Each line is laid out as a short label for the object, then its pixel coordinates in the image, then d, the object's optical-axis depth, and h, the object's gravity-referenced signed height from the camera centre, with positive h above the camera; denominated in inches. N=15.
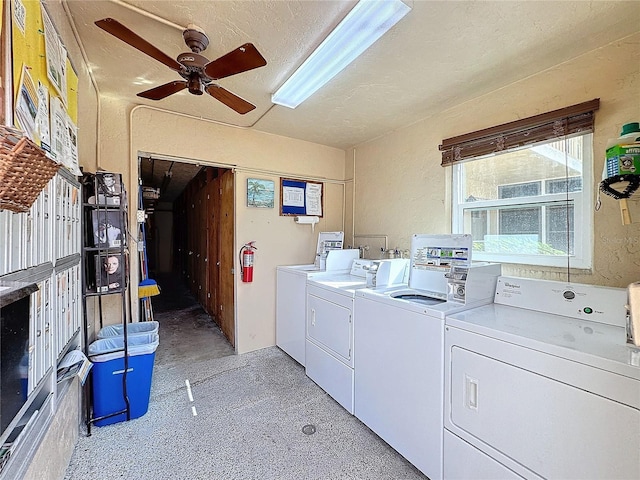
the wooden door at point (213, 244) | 155.8 -5.0
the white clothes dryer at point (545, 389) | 39.8 -25.4
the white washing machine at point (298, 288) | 112.9 -22.5
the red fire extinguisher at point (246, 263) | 122.6 -12.1
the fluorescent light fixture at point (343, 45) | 56.4 +46.6
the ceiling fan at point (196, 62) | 52.1 +37.1
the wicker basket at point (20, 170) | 28.7 +7.5
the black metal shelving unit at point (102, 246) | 78.1 -2.9
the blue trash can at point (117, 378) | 77.4 -40.7
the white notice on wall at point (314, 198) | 141.8 +19.2
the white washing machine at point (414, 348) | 61.4 -28.1
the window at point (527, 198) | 72.6 +11.3
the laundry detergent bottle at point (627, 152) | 55.7 +16.9
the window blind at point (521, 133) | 69.9 +30.0
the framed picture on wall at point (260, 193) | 124.6 +19.7
